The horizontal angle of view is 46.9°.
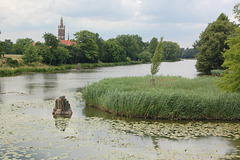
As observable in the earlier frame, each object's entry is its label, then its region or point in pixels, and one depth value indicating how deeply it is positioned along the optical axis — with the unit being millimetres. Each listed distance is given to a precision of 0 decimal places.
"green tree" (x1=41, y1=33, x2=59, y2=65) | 69688
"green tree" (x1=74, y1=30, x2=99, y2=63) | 90375
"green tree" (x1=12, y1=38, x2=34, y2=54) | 85694
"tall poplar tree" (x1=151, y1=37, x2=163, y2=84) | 23205
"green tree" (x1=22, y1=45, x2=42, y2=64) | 62606
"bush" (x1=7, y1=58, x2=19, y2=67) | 56538
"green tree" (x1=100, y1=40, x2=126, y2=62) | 108044
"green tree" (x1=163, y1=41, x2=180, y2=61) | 166500
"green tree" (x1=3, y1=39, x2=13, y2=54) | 83762
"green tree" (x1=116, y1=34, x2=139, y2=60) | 135250
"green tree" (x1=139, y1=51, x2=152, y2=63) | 136625
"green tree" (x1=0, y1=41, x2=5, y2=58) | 57056
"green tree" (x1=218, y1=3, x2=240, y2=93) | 14477
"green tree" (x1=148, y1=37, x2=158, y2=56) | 163850
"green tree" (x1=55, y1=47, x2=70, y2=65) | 72069
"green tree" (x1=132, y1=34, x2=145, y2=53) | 162675
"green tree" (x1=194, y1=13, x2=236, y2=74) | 47875
